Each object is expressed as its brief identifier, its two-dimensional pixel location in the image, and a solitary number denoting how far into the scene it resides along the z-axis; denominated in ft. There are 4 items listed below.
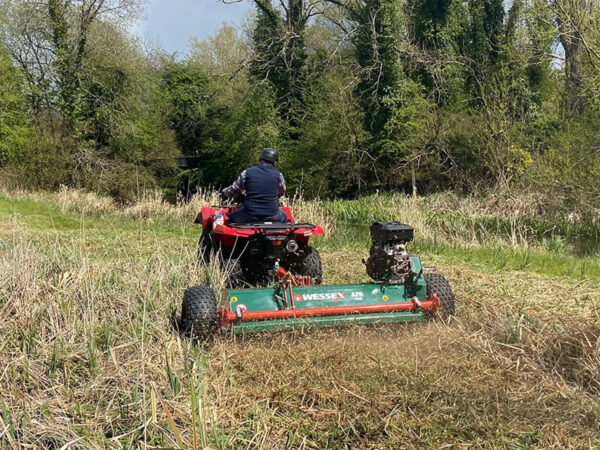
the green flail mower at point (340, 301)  11.64
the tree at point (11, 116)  69.31
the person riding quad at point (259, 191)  16.26
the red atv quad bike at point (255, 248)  14.25
